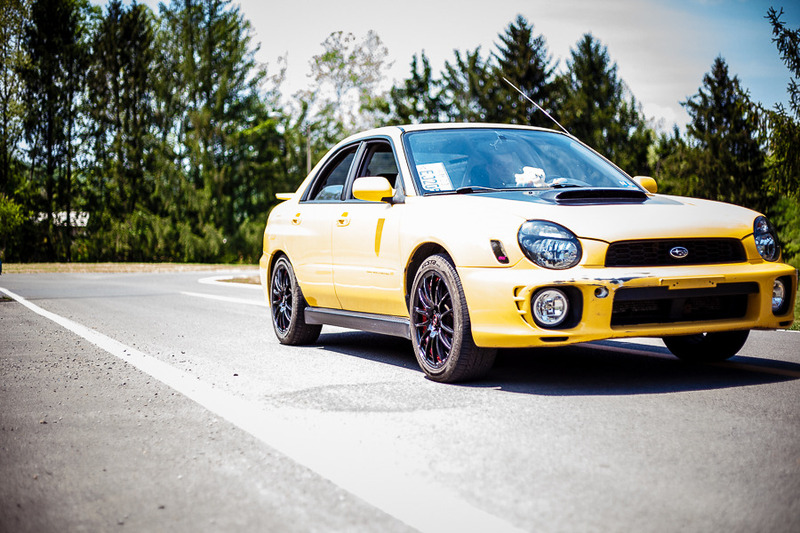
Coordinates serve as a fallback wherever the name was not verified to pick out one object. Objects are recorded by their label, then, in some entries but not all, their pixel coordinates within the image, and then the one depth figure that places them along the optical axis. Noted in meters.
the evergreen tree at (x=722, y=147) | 50.47
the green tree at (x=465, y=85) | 49.65
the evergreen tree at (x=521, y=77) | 46.78
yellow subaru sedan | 4.93
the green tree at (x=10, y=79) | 49.38
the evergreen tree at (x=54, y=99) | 50.03
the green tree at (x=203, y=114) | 50.88
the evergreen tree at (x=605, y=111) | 59.50
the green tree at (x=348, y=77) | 57.94
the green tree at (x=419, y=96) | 51.03
